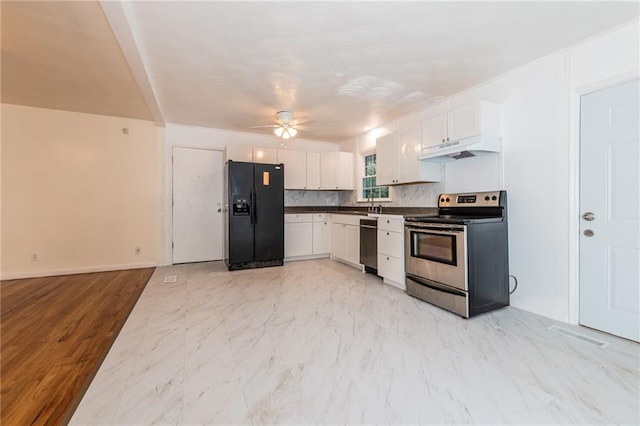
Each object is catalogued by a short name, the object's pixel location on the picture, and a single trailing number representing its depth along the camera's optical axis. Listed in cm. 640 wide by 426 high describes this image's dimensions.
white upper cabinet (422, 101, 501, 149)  294
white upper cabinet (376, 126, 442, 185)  369
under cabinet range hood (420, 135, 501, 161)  292
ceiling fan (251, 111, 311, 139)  409
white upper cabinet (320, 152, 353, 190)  560
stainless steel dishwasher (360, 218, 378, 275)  401
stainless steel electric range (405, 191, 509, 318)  266
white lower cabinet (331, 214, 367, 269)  452
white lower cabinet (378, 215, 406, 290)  347
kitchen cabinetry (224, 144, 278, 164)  493
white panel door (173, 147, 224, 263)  491
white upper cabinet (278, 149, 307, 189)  532
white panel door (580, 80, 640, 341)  218
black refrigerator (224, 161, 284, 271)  442
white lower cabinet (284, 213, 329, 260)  511
